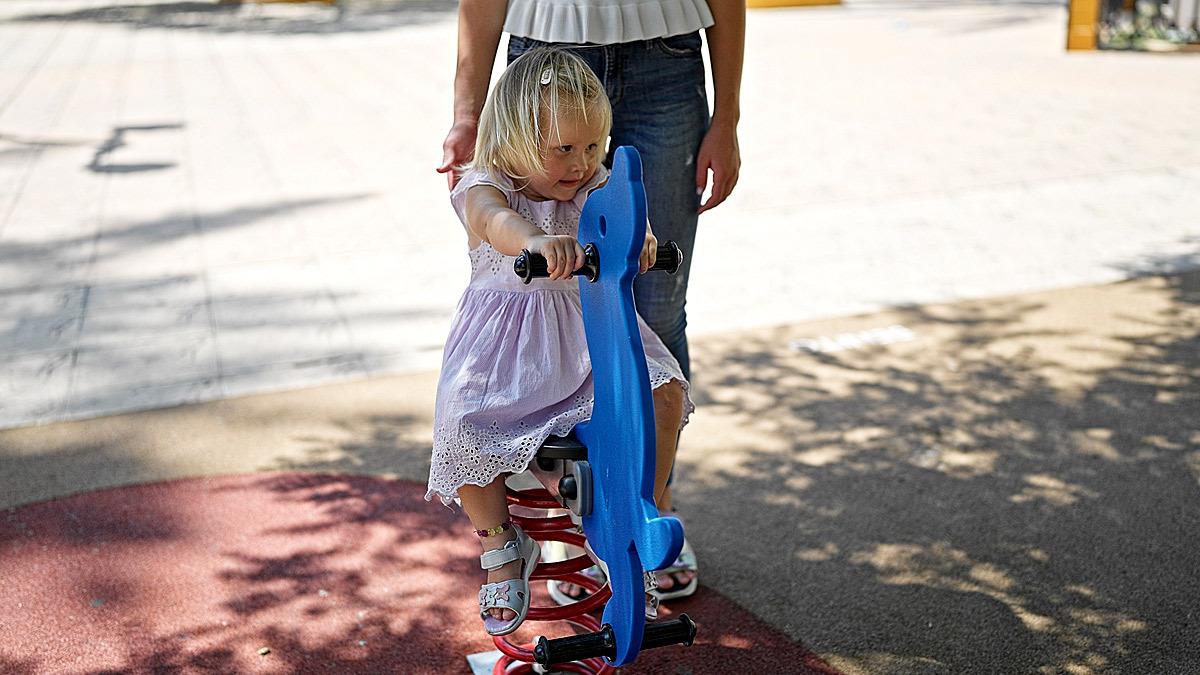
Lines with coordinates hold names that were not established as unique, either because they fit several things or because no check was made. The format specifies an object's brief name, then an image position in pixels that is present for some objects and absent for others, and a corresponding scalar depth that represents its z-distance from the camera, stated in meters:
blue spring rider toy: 2.17
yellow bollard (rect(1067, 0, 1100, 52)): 13.29
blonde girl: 2.51
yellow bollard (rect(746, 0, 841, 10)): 19.61
